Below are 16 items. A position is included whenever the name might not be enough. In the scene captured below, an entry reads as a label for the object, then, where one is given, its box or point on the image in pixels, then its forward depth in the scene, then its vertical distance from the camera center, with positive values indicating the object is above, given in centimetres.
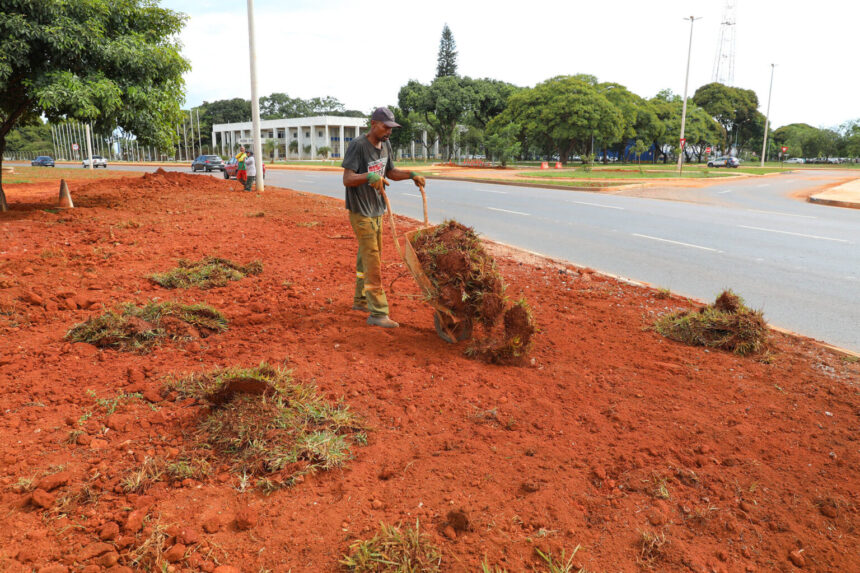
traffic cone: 1259 -54
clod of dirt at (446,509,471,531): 236 -143
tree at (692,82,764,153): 7650 +1021
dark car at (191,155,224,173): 3981 +83
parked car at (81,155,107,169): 5216 +110
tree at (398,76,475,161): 5681 +761
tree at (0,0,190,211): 962 +204
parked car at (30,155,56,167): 5288 +113
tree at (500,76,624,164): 4812 +566
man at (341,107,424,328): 471 -18
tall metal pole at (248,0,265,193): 1617 +188
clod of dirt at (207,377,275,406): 321 -121
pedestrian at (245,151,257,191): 1711 +16
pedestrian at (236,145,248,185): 1774 +31
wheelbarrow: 430 -101
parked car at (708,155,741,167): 5719 +186
